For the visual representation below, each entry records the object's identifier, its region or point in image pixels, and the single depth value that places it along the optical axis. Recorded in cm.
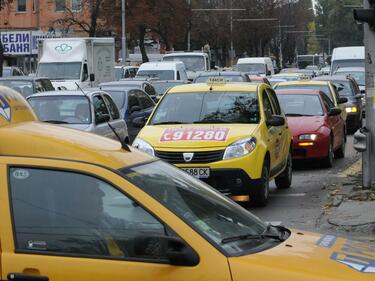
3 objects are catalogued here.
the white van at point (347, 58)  3428
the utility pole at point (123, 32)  4534
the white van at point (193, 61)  4047
